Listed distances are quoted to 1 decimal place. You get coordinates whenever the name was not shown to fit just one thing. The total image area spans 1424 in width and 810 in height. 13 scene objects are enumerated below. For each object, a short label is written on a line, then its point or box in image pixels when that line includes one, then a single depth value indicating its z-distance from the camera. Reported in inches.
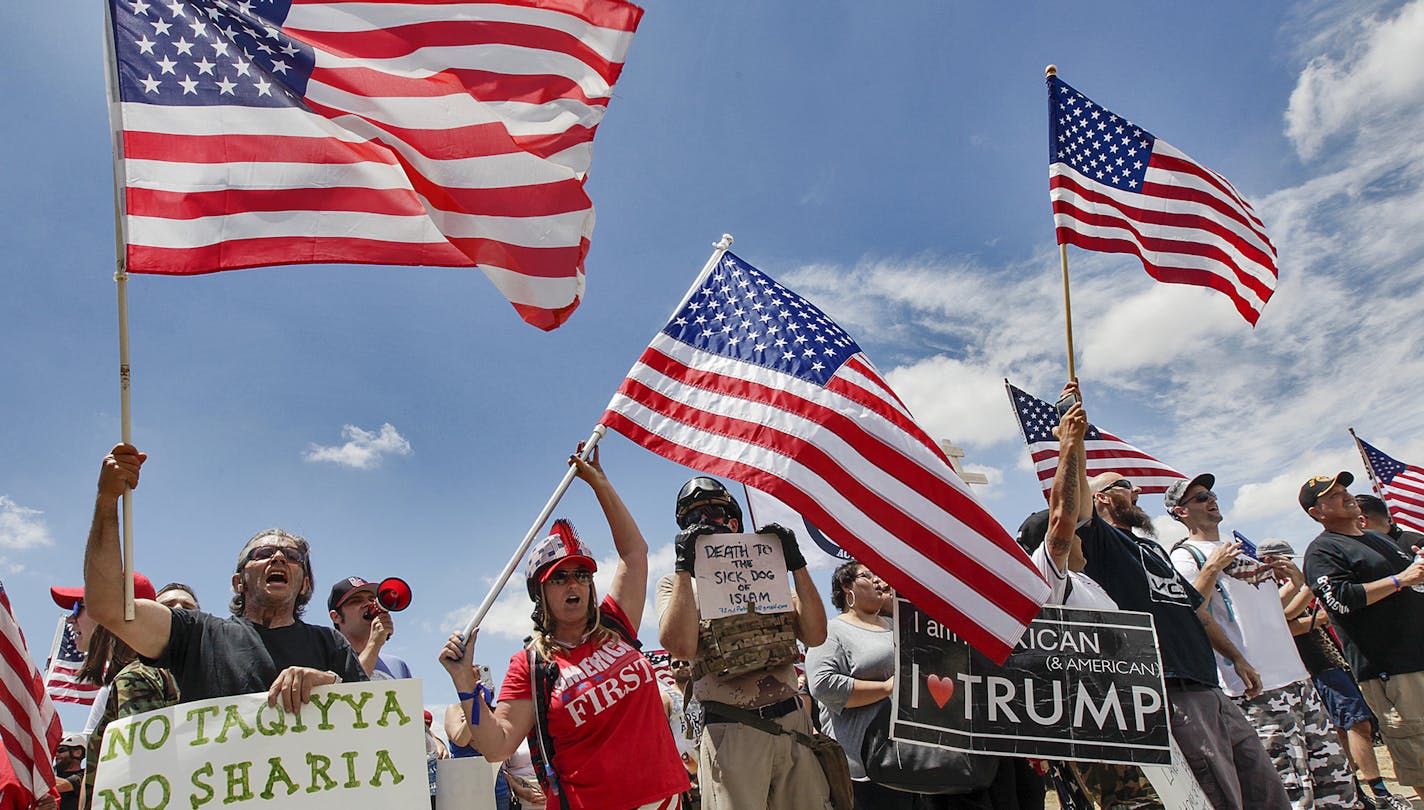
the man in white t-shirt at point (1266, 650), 239.9
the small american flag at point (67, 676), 232.5
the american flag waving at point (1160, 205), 250.2
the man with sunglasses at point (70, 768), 223.0
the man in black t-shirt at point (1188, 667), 196.1
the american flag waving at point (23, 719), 179.0
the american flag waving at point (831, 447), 189.6
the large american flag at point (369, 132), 141.7
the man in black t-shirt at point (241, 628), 126.0
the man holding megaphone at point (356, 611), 213.2
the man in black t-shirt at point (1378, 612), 268.7
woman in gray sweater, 222.2
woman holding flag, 157.4
